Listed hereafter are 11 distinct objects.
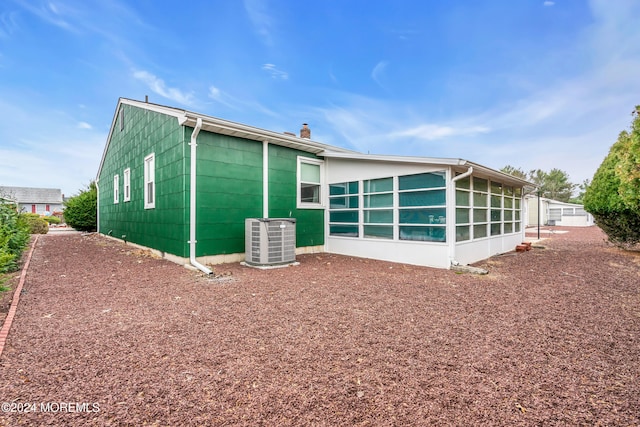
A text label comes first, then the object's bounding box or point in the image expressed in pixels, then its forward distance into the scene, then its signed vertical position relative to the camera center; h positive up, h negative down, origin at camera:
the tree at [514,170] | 44.08 +6.57
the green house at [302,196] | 6.87 +0.48
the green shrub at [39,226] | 17.27 -0.74
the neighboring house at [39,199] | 39.56 +2.04
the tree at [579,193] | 40.71 +2.93
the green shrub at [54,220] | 29.30 -0.66
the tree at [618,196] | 8.15 +0.56
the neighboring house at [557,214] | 27.14 -0.12
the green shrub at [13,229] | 6.39 -0.37
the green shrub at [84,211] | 18.78 +0.17
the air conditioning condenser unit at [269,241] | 6.82 -0.67
